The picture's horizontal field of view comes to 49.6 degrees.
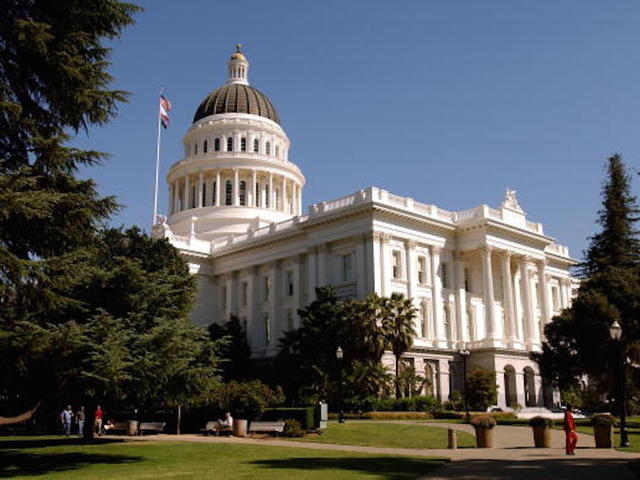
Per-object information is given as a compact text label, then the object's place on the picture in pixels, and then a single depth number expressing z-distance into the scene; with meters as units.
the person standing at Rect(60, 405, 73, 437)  36.41
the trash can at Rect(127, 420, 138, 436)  34.94
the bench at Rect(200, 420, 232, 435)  33.56
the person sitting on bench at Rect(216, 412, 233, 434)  33.56
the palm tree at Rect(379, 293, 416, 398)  46.34
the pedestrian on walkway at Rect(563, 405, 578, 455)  21.22
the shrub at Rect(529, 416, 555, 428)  24.44
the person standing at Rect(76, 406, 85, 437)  35.97
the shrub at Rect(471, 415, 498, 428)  24.64
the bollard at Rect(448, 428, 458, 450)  24.65
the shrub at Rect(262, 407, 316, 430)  32.59
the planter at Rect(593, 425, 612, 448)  24.09
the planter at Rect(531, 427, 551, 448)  24.55
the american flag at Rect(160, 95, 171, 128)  69.38
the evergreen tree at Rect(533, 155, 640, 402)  40.47
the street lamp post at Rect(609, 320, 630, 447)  24.20
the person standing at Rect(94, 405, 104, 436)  34.99
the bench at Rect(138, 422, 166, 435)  35.78
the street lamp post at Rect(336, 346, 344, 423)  36.19
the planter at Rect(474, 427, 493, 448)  24.69
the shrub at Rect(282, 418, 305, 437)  30.67
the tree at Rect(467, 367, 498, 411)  47.84
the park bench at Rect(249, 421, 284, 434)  32.12
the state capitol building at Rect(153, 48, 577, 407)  55.28
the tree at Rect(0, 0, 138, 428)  16.28
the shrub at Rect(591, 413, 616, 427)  23.76
